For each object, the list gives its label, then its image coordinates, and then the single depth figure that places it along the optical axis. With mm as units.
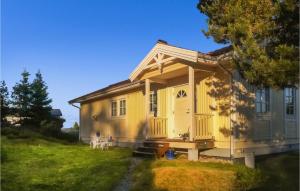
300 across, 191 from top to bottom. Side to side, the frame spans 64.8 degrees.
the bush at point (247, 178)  5885
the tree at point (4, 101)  19368
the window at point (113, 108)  12622
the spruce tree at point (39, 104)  20872
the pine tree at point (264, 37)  4583
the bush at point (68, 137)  15086
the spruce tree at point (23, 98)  20486
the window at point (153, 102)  10245
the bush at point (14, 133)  11780
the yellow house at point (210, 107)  7477
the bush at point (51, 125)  15481
